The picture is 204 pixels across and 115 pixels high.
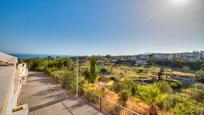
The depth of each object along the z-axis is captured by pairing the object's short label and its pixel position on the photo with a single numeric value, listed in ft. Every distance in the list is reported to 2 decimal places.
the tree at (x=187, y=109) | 15.46
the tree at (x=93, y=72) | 33.13
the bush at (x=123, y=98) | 19.70
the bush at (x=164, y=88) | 36.23
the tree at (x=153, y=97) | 18.06
